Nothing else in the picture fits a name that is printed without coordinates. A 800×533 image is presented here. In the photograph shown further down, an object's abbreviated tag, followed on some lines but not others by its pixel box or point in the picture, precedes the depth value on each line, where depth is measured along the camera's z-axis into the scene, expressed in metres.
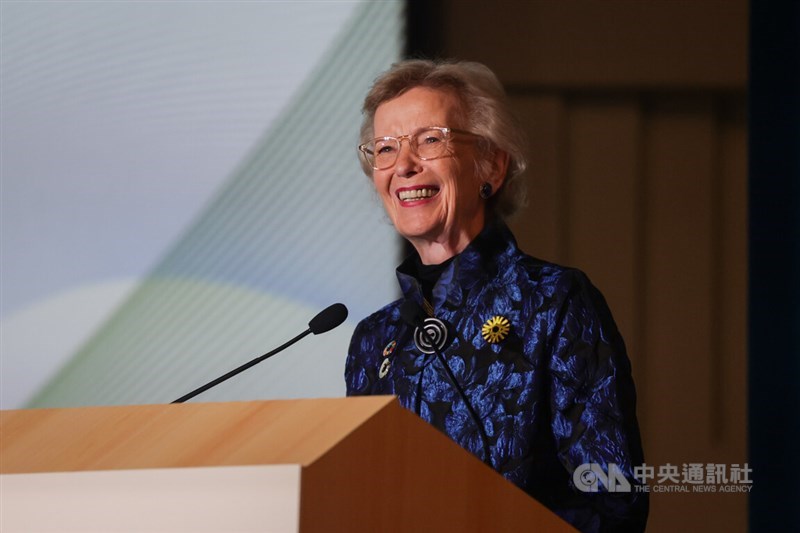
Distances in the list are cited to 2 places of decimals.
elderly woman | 6.43
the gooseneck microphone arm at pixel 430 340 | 6.46
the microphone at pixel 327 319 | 6.41
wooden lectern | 4.16
